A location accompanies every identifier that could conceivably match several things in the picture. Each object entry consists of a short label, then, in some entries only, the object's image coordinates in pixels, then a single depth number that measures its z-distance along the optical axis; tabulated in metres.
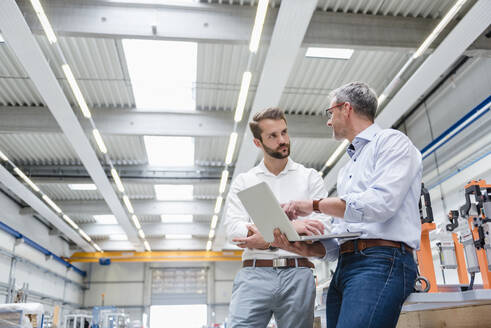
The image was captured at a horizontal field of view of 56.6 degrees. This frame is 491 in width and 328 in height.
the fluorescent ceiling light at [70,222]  16.17
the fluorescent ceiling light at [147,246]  20.31
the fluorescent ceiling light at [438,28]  5.82
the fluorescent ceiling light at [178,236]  21.80
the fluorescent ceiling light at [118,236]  20.24
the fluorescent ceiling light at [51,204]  13.69
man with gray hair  1.83
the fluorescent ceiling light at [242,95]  7.39
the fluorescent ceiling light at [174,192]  14.12
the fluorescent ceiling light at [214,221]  16.47
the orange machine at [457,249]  5.06
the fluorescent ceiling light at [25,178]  11.51
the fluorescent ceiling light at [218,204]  14.11
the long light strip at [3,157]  10.74
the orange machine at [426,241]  5.14
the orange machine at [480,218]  3.28
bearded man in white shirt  2.35
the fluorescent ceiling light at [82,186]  13.57
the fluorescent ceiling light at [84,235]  18.21
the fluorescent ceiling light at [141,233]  17.95
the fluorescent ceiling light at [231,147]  9.78
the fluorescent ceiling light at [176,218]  17.54
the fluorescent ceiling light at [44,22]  5.42
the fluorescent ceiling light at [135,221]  15.91
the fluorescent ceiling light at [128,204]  13.67
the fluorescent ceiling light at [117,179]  11.54
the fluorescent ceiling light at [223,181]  11.99
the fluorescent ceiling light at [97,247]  20.93
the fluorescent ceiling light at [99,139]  9.39
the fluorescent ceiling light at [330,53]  7.84
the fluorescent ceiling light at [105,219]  17.25
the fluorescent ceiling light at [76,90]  7.10
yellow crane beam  22.22
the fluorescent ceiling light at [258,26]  5.54
